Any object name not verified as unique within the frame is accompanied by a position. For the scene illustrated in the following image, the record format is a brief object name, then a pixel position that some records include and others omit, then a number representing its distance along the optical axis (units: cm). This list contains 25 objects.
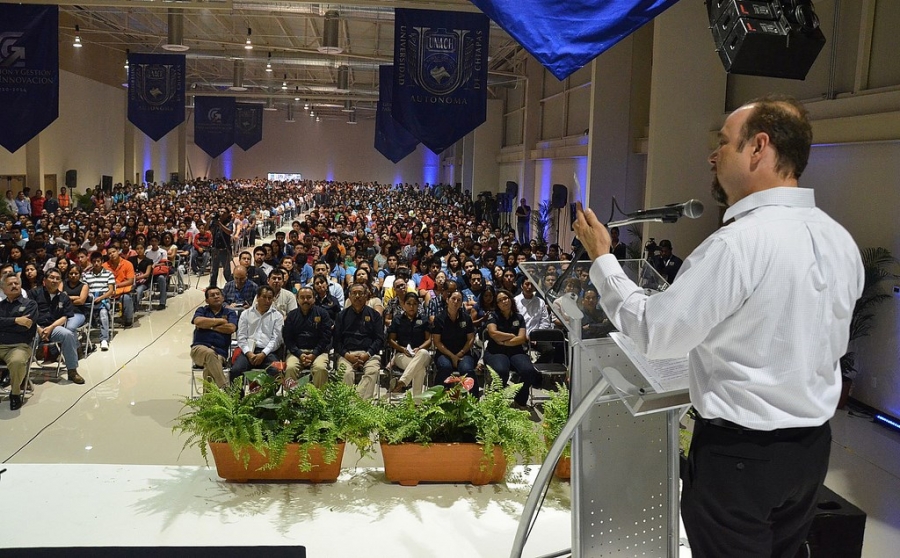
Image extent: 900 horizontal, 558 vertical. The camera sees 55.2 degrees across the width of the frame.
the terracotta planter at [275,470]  519
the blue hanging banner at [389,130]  1842
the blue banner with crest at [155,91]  1989
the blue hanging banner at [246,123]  3262
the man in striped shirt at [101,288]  1112
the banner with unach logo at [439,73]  1124
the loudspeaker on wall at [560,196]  2228
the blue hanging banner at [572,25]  377
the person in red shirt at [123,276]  1259
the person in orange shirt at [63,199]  2733
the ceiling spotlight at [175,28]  1933
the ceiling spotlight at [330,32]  2003
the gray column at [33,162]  2688
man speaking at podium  203
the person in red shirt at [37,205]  2438
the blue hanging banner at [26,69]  1199
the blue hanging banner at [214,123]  3088
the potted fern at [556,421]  540
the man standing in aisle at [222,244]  1688
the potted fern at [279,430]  506
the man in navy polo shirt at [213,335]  838
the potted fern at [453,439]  523
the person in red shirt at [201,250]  1858
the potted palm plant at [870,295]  923
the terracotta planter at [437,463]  525
